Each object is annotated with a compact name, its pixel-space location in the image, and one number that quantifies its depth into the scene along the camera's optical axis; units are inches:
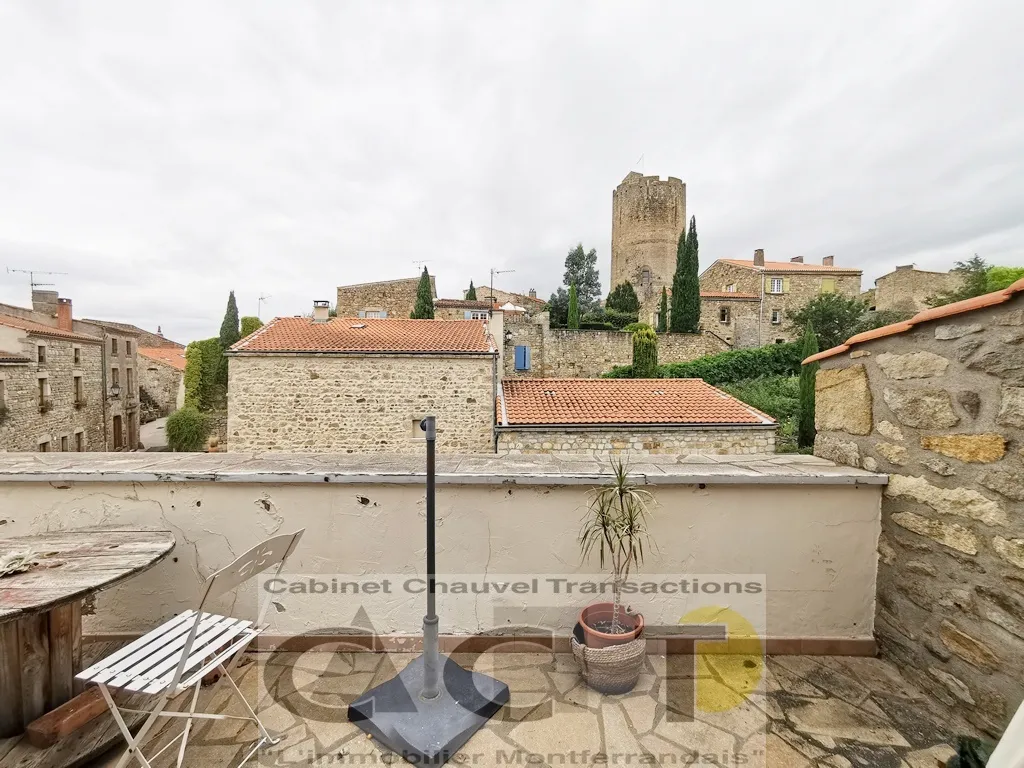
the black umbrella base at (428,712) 72.7
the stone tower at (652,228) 1380.4
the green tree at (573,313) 990.4
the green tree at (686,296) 1000.9
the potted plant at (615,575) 85.6
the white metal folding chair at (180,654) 61.5
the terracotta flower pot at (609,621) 87.1
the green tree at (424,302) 964.6
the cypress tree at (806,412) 523.5
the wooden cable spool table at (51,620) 66.7
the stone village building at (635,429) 389.7
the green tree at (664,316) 1029.4
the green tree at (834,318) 900.0
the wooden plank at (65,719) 69.9
